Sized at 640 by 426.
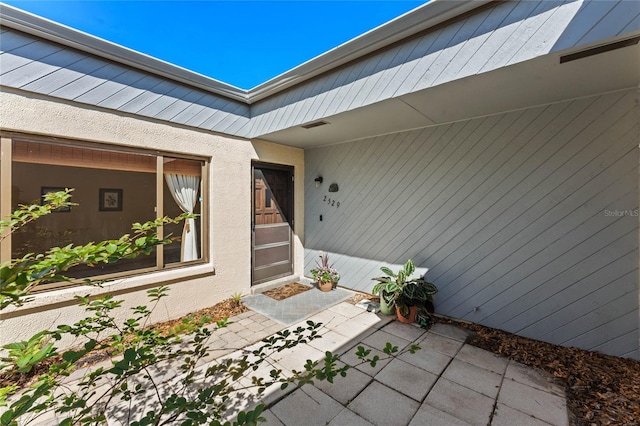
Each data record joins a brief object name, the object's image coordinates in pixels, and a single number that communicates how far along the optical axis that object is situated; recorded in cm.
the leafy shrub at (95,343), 92
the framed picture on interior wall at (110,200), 522
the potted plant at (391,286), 376
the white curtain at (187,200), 399
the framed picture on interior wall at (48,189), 384
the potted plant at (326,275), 496
